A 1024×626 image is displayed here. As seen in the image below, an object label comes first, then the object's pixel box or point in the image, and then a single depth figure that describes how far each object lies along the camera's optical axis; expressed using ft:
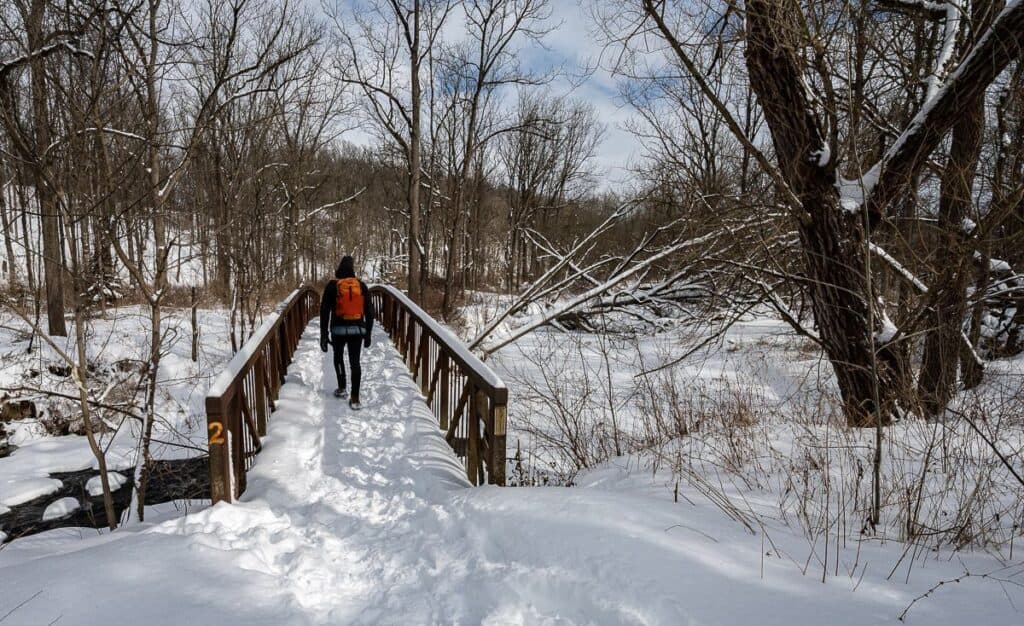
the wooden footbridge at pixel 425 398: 11.93
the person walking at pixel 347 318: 21.36
